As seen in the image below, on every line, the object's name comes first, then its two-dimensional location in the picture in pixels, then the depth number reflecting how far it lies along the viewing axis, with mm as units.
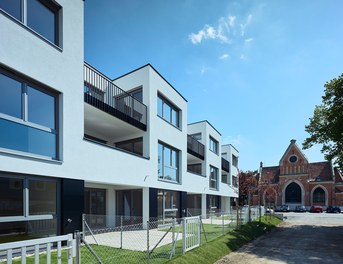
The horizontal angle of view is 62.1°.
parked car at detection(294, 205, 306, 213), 52625
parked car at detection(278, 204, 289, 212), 53844
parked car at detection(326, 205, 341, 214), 50500
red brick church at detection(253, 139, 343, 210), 57159
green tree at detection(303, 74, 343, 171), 19719
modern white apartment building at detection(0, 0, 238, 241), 8320
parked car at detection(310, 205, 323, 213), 50344
